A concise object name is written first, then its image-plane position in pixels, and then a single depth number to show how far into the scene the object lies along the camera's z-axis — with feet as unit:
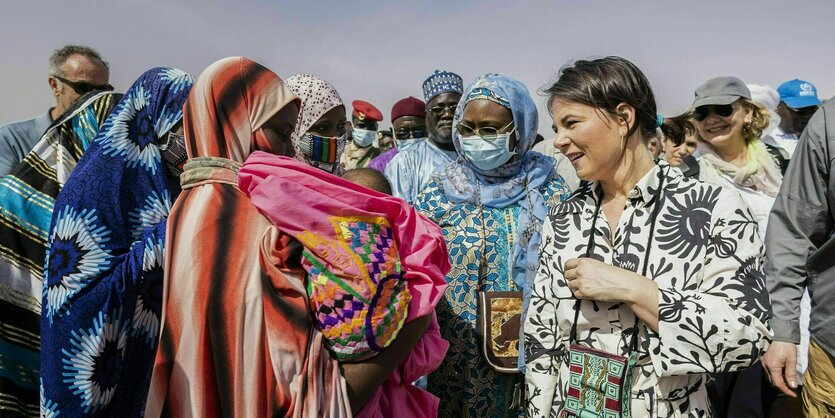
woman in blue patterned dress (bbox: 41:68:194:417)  5.18
